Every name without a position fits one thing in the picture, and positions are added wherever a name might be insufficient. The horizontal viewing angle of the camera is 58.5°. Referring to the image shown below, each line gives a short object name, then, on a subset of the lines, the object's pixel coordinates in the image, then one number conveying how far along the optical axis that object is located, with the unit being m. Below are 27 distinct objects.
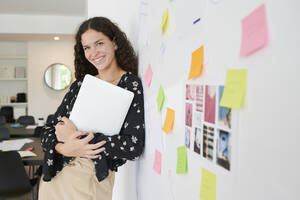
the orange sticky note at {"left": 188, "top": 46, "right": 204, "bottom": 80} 0.66
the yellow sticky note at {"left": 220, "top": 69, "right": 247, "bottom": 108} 0.49
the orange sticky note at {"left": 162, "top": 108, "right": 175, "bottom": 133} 0.87
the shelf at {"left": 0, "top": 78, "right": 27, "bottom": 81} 6.55
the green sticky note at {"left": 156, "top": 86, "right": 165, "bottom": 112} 0.96
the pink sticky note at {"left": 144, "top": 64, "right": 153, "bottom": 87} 1.12
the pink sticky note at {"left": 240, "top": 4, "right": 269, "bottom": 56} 0.44
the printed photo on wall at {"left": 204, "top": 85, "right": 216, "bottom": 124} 0.60
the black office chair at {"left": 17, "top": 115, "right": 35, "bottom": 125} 4.73
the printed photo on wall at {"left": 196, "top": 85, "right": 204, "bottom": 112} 0.67
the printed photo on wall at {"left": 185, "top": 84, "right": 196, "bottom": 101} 0.72
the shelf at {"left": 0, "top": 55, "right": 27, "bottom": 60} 6.49
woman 1.17
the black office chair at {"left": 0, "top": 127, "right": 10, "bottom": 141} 3.35
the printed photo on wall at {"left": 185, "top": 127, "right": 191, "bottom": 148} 0.74
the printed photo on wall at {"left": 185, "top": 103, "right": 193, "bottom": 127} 0.73
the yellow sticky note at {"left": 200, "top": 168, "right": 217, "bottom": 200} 0.61
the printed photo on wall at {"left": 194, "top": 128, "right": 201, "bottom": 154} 0.68
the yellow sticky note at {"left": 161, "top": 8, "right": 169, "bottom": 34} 0.92
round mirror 6.64
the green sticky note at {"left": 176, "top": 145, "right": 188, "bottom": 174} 0.77
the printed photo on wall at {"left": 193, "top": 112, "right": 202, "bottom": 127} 0.67
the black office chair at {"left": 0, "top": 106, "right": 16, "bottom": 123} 6.34
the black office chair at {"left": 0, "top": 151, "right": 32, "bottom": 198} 2.29
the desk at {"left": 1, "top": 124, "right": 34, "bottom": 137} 3.56
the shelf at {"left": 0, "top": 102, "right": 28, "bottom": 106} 6.59
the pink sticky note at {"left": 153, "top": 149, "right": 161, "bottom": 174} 1.00
